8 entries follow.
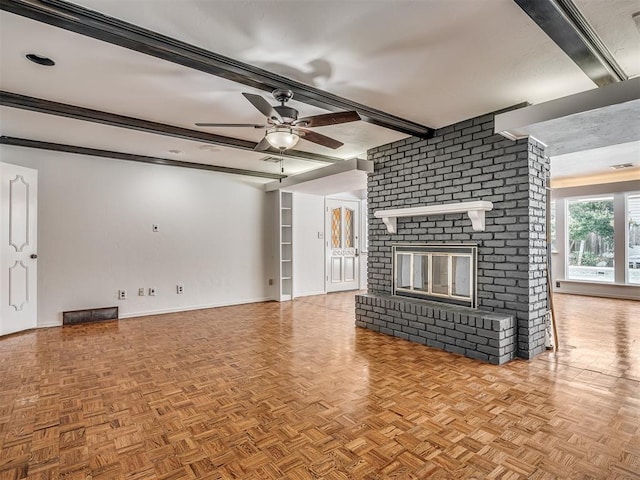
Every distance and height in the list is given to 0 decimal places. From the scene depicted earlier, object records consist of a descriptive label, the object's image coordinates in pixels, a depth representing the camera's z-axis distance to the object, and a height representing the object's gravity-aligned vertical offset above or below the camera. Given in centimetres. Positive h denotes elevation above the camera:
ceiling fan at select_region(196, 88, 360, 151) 275 +99
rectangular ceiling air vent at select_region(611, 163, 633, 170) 605 +134
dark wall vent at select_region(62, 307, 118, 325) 490 -112
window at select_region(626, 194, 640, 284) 668 +3
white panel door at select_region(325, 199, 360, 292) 775 -12
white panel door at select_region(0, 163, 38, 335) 430 -12
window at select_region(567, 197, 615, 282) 704 +1
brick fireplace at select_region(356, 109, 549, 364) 340 +5
